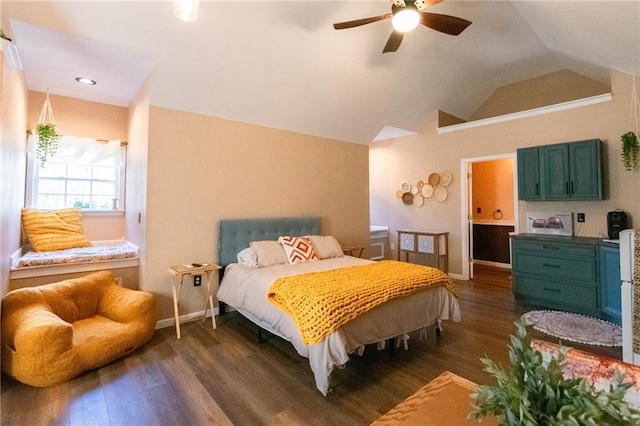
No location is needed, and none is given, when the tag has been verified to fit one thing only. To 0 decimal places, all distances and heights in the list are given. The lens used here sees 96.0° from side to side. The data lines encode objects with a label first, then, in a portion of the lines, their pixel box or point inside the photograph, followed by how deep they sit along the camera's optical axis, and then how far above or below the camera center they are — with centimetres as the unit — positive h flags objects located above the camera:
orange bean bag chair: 205 -90
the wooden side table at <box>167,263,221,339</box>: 297 -64
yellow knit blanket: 204 -57
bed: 200 -77
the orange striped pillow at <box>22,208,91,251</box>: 337 -14
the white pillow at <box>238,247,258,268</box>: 330 -45
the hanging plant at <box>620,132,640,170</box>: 349 +89
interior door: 520 +4
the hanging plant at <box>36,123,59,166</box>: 339 +93
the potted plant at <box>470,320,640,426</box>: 66 -44
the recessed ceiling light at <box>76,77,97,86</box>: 344 +168
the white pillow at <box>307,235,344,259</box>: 381 -36
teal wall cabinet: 371 +69
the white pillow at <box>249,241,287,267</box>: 333 -39
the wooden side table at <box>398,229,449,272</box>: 532 -45
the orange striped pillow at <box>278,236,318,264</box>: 352 -37
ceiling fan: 231 +174
